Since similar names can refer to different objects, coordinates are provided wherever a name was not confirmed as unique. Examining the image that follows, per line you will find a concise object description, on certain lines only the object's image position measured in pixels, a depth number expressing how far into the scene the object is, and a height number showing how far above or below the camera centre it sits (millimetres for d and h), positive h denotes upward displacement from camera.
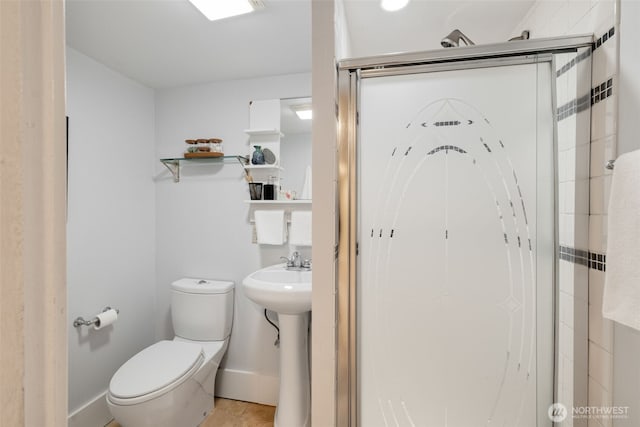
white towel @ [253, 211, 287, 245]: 1971 -122
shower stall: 1074 -81
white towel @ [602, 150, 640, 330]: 748 -100
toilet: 1435 -888
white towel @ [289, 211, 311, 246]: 1923 -131
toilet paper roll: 1741 -670
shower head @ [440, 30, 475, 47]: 1321 +791
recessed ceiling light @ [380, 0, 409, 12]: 1385 +996
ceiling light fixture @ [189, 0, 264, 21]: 1289 +927
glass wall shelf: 2043 +357
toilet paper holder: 1691 -664
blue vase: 1987 +365
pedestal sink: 1653 -933
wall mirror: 1999 +448
